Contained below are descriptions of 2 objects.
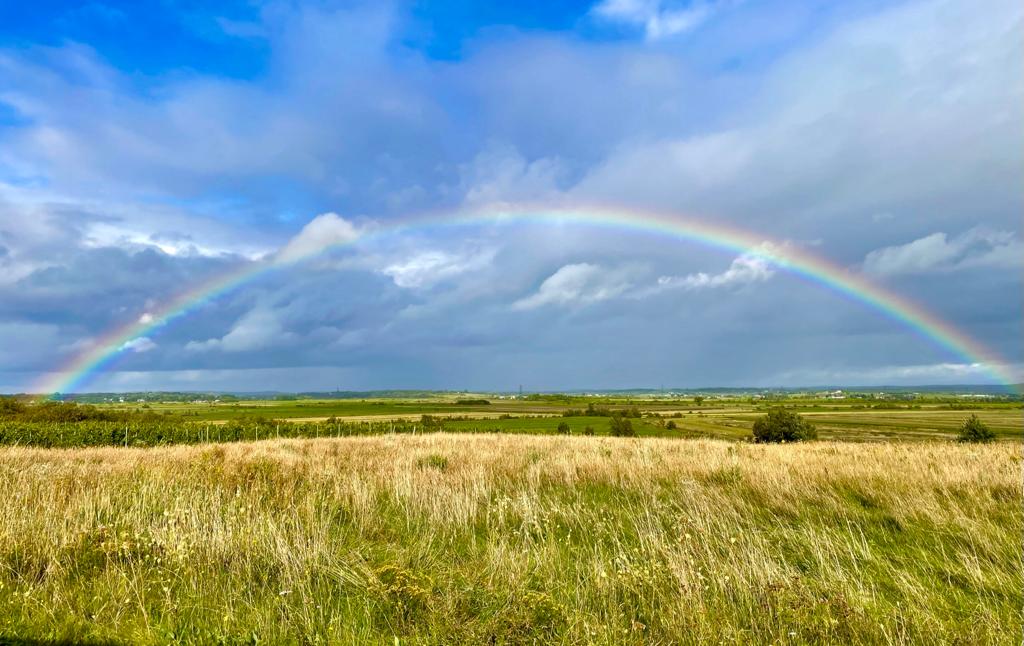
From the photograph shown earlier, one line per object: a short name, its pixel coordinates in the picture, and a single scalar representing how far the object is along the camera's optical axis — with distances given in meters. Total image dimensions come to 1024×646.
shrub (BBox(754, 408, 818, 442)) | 62.34
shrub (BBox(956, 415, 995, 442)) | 44.31
